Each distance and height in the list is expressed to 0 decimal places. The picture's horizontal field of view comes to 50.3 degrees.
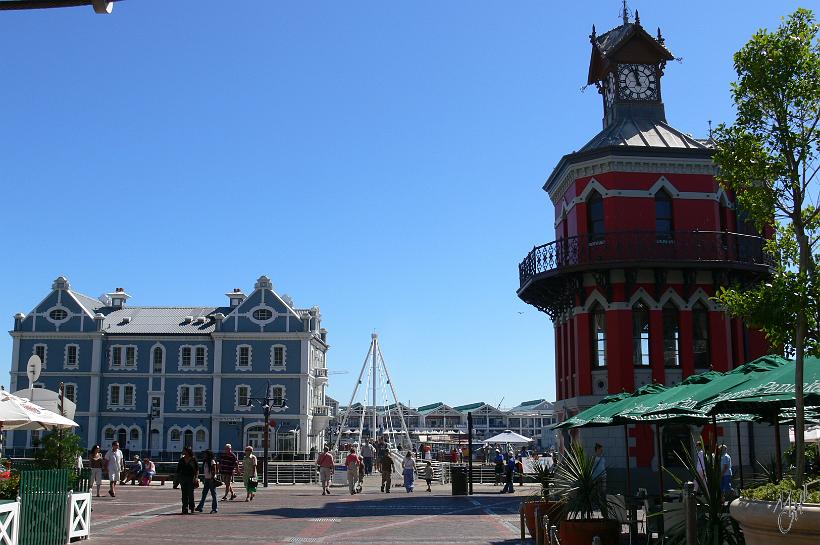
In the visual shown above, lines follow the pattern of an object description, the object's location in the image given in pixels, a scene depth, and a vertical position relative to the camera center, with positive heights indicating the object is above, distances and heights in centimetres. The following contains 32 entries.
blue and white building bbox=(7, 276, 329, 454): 6272 +363
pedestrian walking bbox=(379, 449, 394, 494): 3102 -169
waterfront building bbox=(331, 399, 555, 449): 17012 +96
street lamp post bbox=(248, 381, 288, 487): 5878 +142
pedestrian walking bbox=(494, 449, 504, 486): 3659 -199
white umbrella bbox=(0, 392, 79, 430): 1471 +14
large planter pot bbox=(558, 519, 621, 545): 1222 -154
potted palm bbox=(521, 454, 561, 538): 1415 -141
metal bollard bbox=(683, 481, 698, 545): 736 -83
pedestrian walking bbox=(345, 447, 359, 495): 2954 -162
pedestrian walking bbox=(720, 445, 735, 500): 1595 -100
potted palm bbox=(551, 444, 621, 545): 1226 -119
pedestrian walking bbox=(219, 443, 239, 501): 2648 -135
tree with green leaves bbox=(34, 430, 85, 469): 1883 -60
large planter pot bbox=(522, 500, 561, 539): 1384 -150
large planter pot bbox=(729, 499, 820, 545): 708 -87
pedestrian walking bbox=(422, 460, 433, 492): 3263 -192
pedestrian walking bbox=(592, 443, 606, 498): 1901 -85
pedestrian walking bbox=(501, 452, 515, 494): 3158 -208
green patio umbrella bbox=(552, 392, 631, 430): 1840 +10
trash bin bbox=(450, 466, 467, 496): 2938 -205
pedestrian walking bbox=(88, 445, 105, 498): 2880 -137
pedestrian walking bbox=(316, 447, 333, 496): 2970 -159
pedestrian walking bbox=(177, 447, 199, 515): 2166 -140
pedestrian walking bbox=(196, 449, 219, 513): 2180 -134
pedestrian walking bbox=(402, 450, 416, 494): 3148 -179
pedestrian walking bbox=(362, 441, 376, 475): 4078 -159
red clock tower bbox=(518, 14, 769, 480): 2798 +478
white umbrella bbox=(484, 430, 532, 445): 4553 -97
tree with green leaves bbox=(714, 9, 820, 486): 942 +300
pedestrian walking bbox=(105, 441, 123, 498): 2788 -138
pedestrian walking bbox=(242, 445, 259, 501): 2666 -160
